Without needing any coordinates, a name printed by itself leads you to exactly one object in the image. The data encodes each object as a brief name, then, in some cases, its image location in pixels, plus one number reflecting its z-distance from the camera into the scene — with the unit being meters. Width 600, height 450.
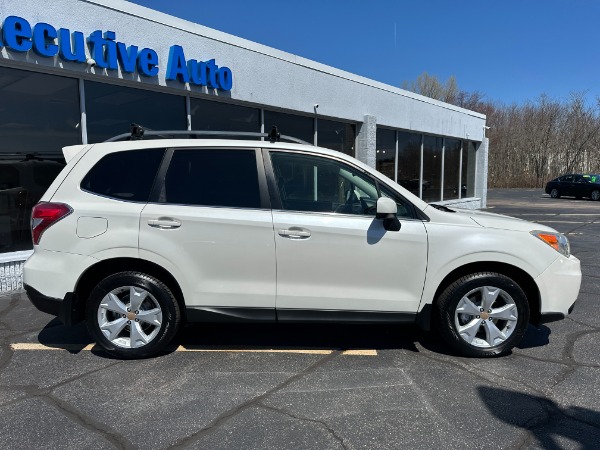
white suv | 3.67
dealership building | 6.18
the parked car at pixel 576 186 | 26.93
